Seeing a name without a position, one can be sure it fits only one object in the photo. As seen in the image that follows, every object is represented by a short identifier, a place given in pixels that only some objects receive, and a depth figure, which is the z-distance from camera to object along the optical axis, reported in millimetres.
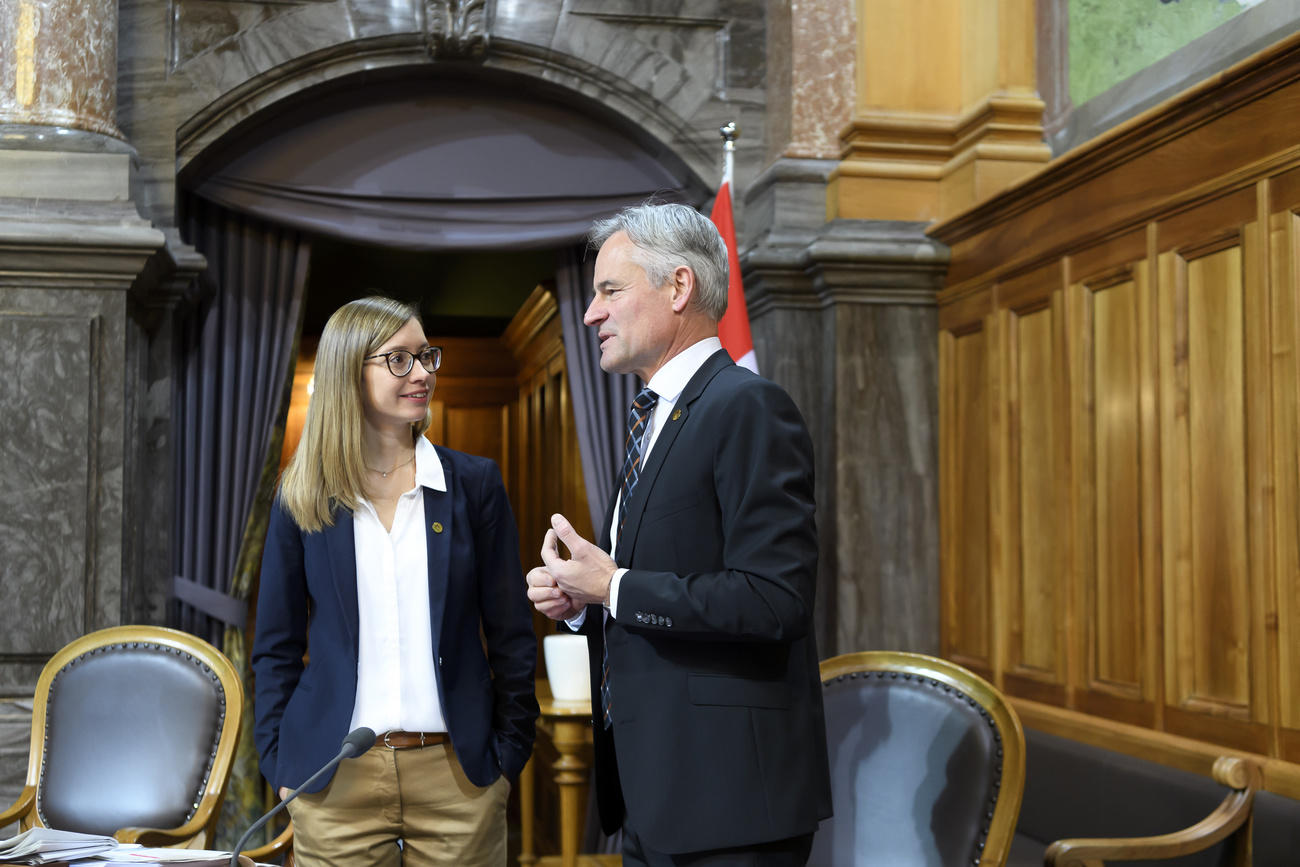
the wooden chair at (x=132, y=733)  3102
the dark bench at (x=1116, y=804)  2693
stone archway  4621
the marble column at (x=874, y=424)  4418
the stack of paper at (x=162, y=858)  1901
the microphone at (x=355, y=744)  1592
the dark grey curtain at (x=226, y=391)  4742
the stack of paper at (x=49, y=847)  1906
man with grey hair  1683
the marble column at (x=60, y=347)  3988
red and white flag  4203
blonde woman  2230
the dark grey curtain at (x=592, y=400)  5195
